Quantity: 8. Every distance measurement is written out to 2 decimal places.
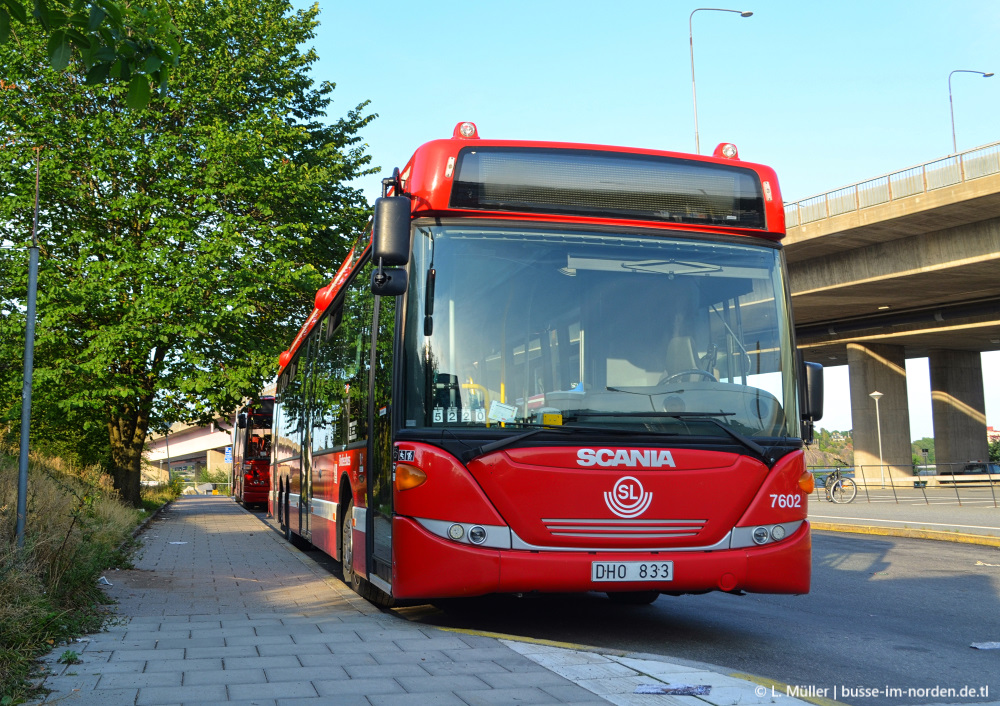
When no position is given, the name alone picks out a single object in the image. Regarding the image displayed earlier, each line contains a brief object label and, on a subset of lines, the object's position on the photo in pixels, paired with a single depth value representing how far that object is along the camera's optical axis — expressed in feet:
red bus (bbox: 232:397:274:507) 110.73
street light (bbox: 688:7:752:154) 86.08
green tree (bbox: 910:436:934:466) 409.49
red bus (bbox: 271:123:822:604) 22.00
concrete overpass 84.64
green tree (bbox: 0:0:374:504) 68.54
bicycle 93.20
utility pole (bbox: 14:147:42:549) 25.18
